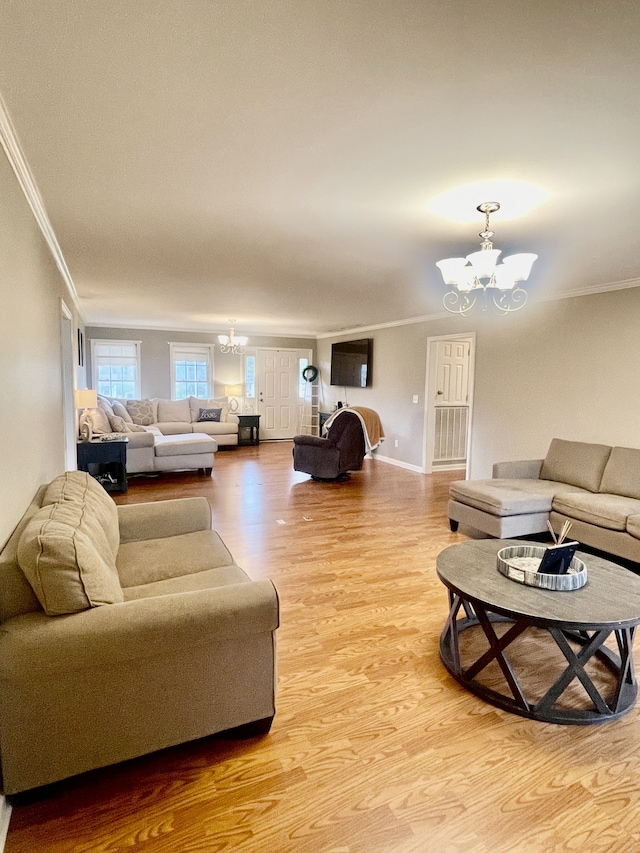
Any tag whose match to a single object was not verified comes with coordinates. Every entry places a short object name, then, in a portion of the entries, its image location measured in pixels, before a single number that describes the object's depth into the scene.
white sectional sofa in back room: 6.48
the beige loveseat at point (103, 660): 1.47
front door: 10.23
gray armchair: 6.39
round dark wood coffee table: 1.93
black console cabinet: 5.52
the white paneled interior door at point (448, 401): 6.99
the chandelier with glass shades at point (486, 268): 2.65
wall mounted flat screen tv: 8.44
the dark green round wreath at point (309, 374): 10.52
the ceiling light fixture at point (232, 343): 8.66
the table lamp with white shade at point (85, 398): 5.00
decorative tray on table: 2.15
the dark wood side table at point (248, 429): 9.52
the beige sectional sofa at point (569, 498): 3.58
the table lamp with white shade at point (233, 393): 9.87
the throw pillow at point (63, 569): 1.54
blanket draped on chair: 6.45
